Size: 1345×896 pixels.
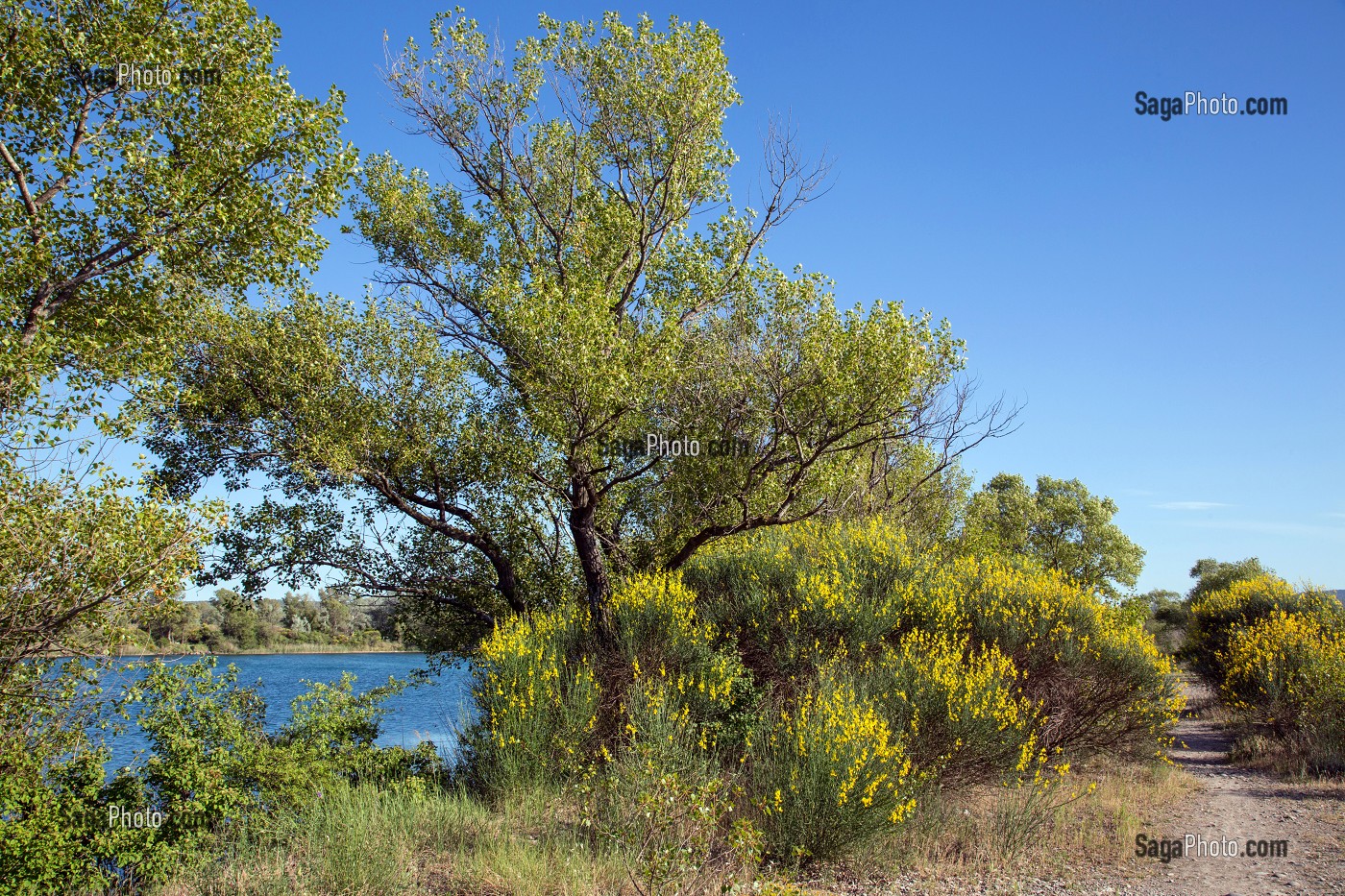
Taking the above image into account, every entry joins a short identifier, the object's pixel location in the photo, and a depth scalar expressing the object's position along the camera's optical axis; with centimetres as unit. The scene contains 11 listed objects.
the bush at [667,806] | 612
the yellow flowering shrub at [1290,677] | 1269
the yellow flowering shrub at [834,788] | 753
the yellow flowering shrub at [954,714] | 915
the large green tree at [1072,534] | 3759
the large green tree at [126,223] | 787
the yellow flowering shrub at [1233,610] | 1753
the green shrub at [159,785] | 743
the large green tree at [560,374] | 1298
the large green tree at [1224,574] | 3544
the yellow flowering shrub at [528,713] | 875
